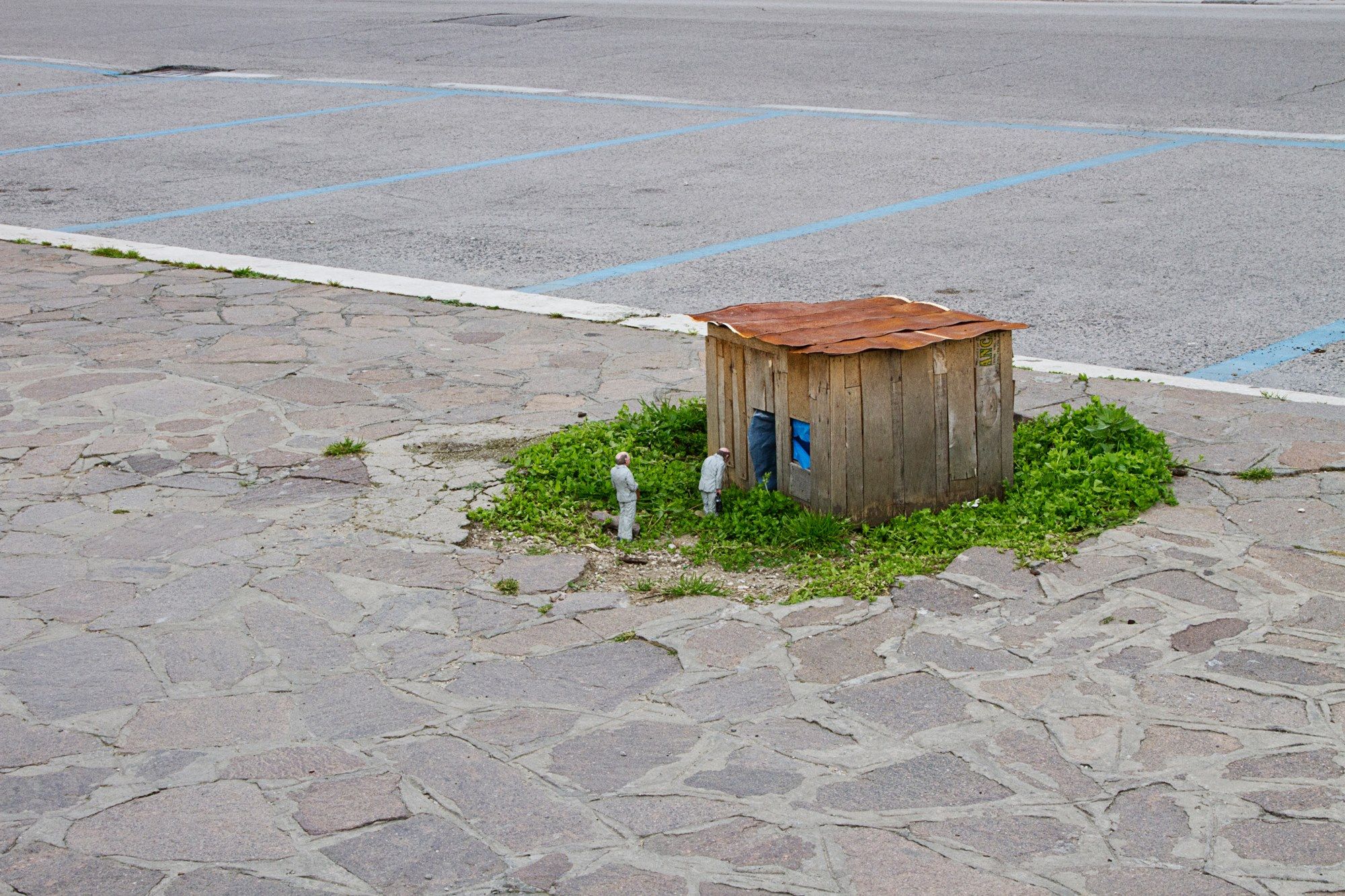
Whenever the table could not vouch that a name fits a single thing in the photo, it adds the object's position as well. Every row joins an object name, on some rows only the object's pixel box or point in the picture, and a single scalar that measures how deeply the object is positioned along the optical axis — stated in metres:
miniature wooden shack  4.71
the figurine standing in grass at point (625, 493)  4.88
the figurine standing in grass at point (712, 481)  4.99
